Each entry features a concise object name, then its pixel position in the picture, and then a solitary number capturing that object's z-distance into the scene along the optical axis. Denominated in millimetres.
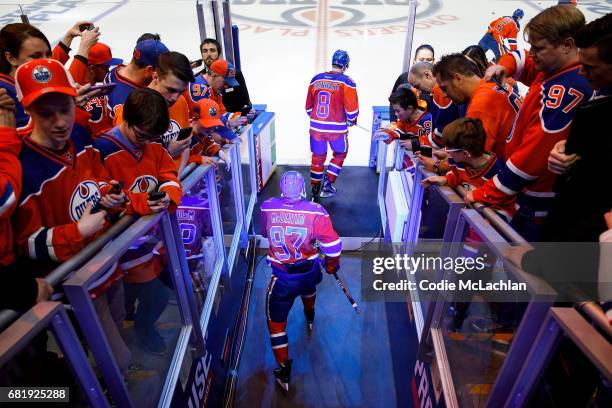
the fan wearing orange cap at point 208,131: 2404
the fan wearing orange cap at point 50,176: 1181
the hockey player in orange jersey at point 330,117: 3963
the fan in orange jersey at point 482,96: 1872
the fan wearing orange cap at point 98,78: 2174
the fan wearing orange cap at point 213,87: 2824
